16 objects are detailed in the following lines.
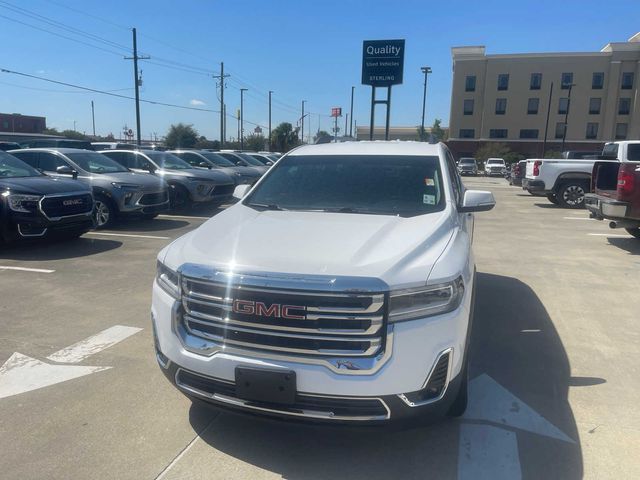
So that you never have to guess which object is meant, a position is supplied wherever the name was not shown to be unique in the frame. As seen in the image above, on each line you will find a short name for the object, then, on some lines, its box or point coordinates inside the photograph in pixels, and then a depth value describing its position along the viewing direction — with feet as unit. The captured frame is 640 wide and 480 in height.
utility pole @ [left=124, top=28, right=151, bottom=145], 110.01
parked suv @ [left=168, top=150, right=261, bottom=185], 53.31
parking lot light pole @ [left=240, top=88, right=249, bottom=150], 181.84
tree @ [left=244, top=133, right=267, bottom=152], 230.27
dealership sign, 60.90
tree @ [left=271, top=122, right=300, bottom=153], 196.54
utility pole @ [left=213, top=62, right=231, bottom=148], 148.77
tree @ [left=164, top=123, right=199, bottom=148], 214.07
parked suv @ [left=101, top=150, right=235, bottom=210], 42.45
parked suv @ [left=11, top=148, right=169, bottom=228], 33.78
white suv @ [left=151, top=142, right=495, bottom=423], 8.07
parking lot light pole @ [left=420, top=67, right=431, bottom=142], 185.06
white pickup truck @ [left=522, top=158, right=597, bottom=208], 51.34
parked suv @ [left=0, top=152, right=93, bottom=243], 24.81
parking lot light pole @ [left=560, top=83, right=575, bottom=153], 180.47
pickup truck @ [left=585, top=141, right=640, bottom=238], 26.91
